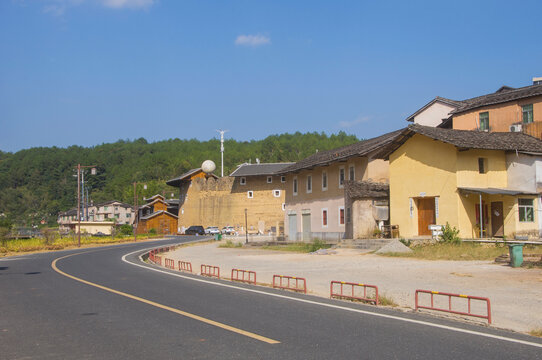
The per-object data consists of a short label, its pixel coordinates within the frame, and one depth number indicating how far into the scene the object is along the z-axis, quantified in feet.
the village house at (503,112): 116.78
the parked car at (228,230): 262.39
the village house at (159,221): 312.71
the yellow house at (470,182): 102.63
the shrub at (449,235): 94.89
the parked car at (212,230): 267.18
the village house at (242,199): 265.34
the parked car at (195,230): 270.10
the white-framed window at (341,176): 142.61
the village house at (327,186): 134.00
